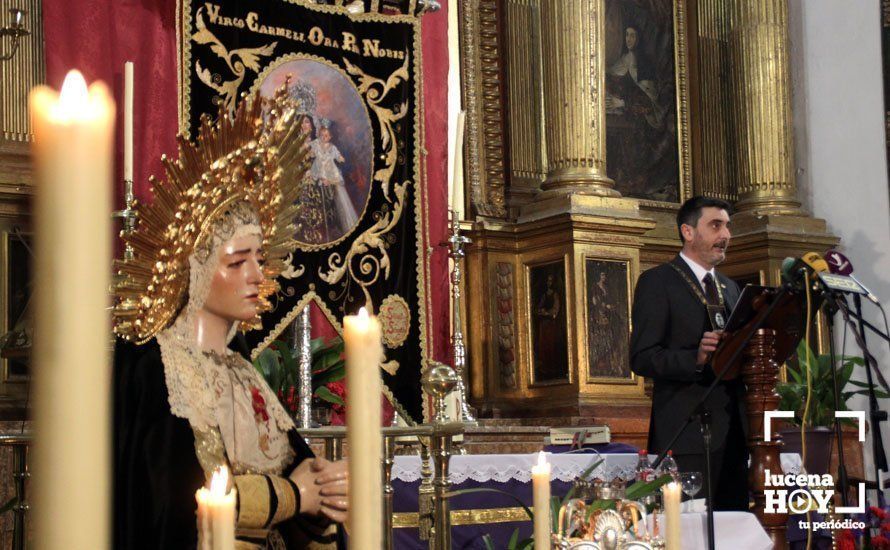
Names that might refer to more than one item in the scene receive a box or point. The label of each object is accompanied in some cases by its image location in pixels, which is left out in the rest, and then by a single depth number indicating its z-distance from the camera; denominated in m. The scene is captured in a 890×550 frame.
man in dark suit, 4.80
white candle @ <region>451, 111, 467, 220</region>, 5.92
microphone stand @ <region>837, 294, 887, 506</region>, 3.84
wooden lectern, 4.18
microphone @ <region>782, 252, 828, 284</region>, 3.89
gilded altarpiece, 7.91
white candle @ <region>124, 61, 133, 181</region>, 5.02
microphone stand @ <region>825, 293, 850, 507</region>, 3.81
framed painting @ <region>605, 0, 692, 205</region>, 8.86
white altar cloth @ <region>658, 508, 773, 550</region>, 3.69
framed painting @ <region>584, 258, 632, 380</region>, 7.84
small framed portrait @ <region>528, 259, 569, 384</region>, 7.93
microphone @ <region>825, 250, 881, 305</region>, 4.25
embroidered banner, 6.77
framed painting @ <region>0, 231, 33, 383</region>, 6.01
